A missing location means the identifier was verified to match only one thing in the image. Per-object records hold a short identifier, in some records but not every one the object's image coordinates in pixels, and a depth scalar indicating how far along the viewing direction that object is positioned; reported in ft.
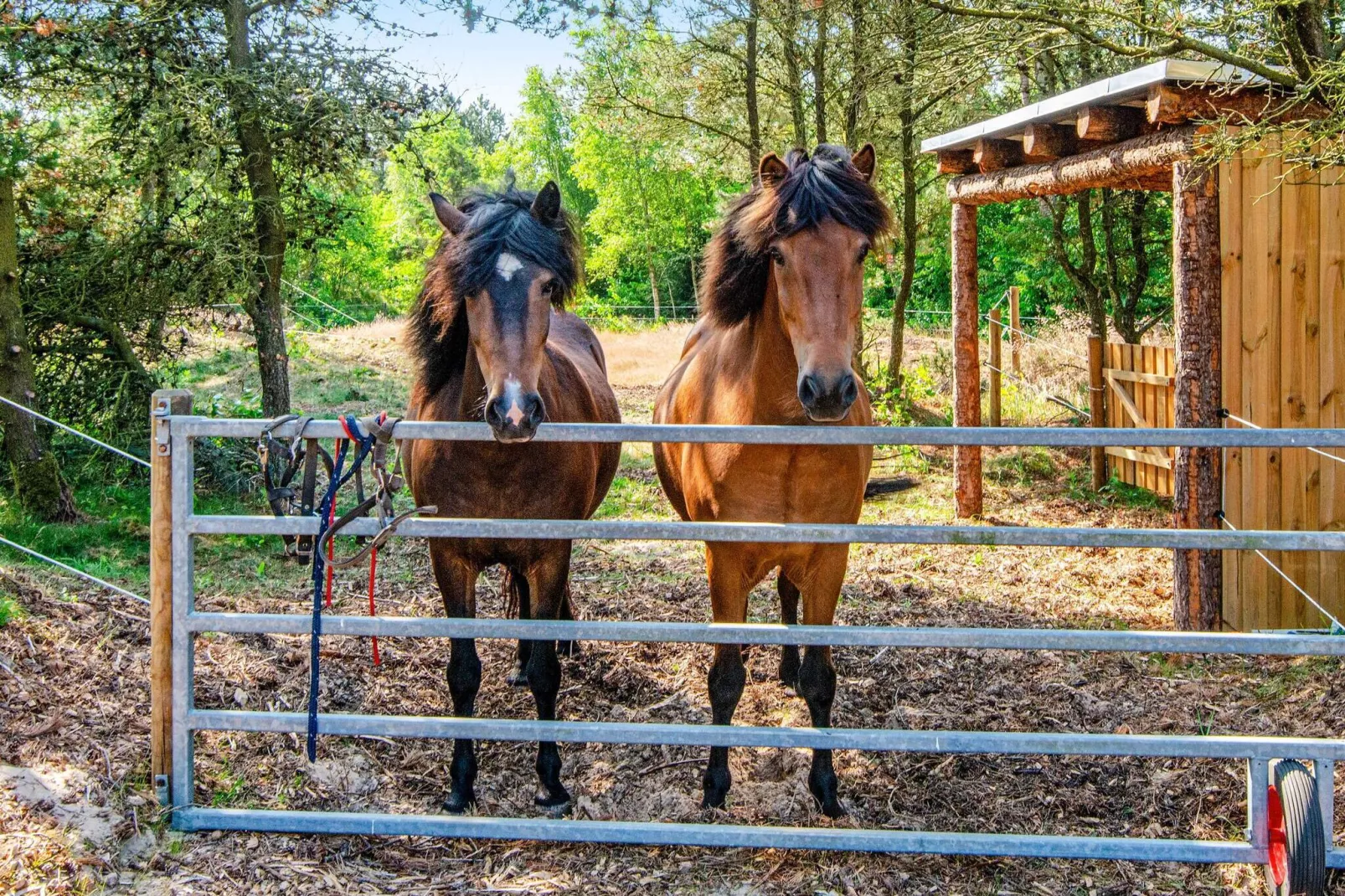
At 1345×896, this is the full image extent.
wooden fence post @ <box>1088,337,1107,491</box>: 34.06
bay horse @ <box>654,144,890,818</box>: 10.28
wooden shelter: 17.51
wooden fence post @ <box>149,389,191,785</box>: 10.23
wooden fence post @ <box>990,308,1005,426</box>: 39.27
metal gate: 9.29
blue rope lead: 9.96
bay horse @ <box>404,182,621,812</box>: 10.88
